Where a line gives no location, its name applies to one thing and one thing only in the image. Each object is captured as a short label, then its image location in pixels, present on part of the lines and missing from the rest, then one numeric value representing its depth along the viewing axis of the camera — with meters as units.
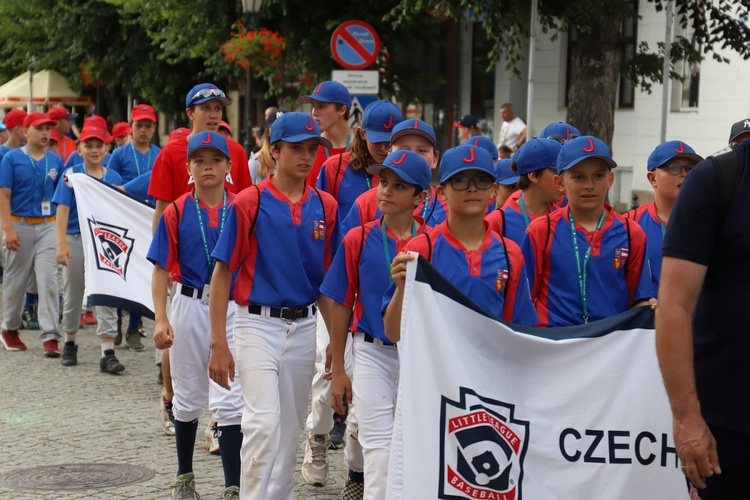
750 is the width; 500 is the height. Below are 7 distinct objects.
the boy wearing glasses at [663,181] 9.98
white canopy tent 59.39
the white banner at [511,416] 7.40
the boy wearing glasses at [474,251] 8.01
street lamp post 28.36
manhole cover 10.82
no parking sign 25.08
